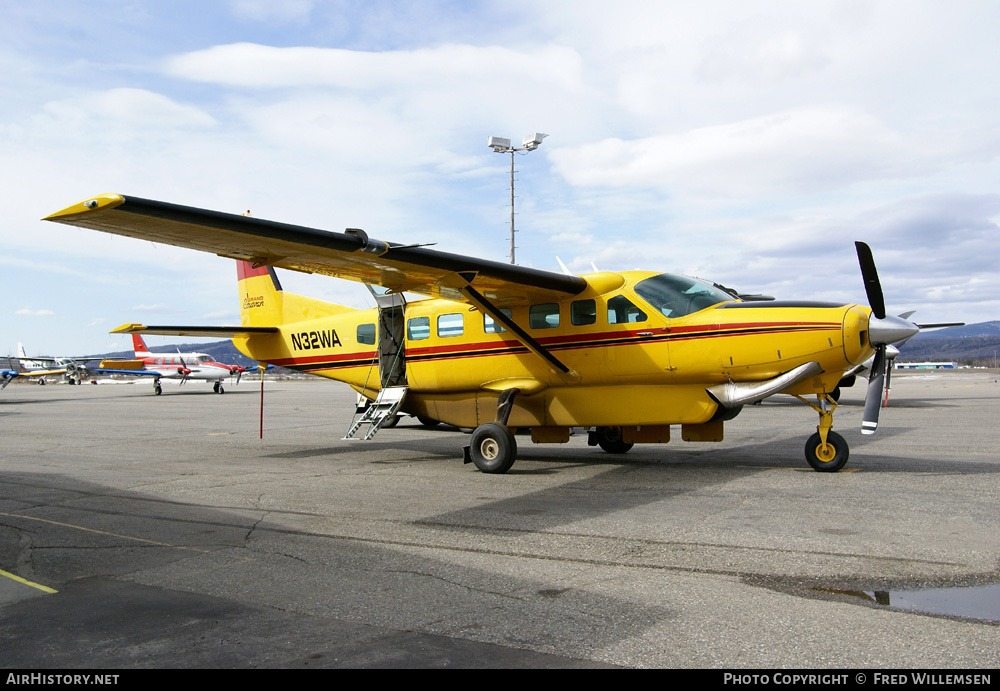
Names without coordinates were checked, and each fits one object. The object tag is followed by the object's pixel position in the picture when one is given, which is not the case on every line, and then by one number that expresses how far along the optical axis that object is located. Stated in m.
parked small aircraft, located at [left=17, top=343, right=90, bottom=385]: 67.44
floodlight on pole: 28.00
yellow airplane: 9.52
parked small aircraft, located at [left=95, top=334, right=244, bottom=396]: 49.75
